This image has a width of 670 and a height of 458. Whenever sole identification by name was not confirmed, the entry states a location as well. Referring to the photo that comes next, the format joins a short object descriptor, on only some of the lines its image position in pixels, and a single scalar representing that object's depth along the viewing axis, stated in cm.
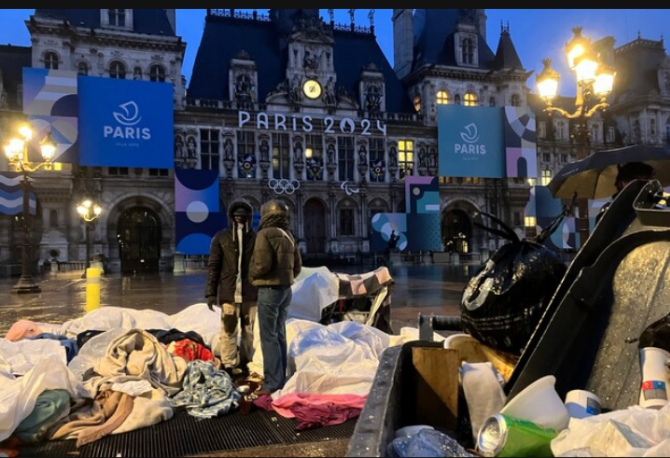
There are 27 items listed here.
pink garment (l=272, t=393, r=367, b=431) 384
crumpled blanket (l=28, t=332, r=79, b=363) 525
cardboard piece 201
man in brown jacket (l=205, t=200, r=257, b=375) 528
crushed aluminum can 154
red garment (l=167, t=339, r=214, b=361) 516
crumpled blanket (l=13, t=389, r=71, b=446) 342
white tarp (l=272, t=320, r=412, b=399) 449
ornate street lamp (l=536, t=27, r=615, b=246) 910
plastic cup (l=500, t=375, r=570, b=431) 172
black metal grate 328
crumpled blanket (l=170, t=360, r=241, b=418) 408
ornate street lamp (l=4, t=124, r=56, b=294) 1458
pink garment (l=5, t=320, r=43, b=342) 592
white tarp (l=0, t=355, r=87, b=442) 333
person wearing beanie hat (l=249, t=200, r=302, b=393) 459
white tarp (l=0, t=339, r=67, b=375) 473
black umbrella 621
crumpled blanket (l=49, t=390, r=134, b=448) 350
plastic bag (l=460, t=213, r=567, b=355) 236
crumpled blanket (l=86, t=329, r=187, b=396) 441
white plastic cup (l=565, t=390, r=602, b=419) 185
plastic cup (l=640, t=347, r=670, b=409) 179
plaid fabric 715
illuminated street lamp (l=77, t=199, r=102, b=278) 2430
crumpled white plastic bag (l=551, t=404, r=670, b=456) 143
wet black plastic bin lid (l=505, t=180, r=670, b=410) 204
